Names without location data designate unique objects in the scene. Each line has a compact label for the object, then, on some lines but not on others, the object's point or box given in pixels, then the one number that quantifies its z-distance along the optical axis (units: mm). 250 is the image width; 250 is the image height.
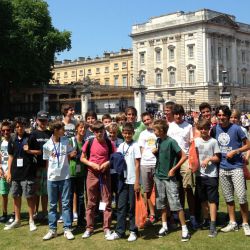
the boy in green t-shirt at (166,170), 6951
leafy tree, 38281
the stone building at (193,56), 64750
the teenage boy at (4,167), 8203
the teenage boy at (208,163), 6984
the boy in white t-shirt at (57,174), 7176
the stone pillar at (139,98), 36406
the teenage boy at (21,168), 7703
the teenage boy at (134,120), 8367
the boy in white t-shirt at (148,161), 7707
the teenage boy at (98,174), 7117
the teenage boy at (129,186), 6953
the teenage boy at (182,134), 7535
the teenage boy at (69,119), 8359
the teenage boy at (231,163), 6891
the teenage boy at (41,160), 7812
